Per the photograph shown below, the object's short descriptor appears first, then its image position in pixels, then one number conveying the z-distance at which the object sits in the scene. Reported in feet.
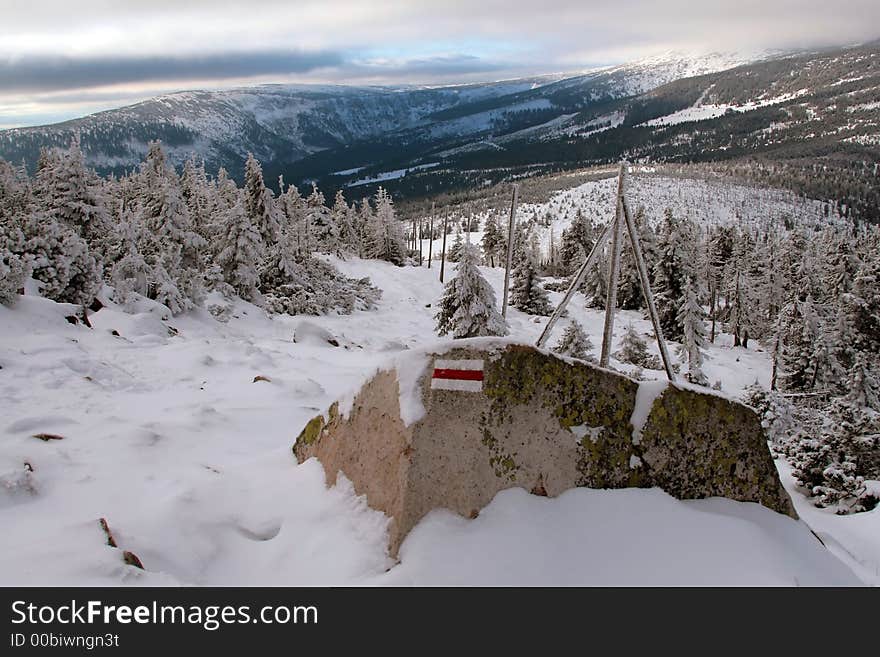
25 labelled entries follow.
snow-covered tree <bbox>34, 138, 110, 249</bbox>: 65.92
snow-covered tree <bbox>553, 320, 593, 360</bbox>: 72.33
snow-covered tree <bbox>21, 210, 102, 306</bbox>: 48.83
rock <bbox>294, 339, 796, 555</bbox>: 14.46
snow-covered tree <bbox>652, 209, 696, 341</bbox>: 131.95
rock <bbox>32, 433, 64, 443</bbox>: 19.43
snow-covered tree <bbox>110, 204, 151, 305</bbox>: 60.34
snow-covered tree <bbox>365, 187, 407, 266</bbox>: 198.29
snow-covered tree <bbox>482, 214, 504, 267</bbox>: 232.32
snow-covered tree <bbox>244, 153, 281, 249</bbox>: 111.45
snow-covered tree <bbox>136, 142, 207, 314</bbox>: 63.29
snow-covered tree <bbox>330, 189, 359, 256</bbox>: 194.39
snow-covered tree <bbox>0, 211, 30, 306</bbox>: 36.35
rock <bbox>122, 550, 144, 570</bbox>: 11.87
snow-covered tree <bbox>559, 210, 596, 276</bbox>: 194.44
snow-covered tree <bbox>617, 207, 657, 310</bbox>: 152.87
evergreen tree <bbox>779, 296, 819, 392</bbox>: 105.60
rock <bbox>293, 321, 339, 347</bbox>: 56.34
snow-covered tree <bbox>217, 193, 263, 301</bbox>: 91.86
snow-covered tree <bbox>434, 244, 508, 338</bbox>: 69.00
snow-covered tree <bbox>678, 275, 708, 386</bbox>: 111.65
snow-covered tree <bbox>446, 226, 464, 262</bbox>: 189.84
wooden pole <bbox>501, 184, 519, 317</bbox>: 46.46
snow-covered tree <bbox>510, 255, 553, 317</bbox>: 147.95
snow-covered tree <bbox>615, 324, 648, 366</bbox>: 102.37
